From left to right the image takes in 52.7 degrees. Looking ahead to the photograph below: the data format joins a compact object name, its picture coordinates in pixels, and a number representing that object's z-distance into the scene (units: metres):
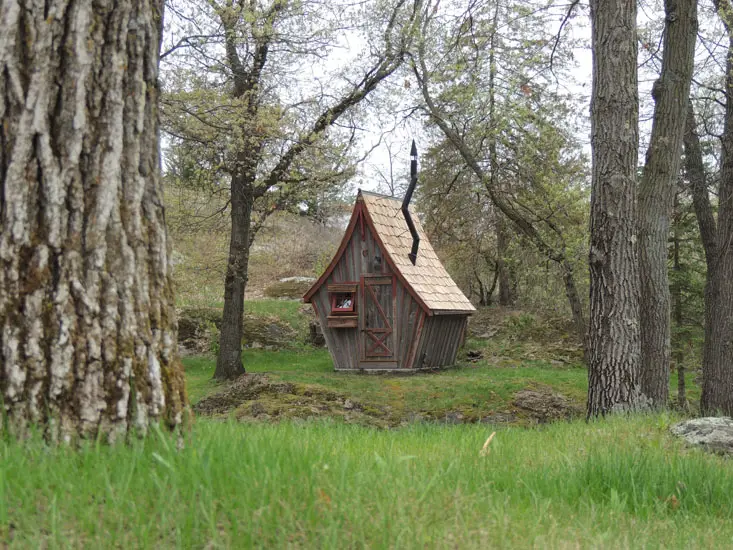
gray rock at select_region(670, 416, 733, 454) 5.23
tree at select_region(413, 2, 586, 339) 15.97
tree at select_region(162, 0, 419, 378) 14.55
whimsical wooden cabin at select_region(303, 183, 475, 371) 21.44
